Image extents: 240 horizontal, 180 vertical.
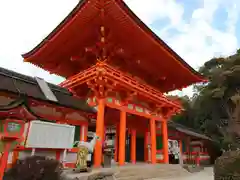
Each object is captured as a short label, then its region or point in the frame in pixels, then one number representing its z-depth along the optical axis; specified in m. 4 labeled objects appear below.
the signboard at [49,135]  7.89
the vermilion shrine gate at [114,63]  10.23
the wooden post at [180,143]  23.16
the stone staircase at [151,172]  8.87
